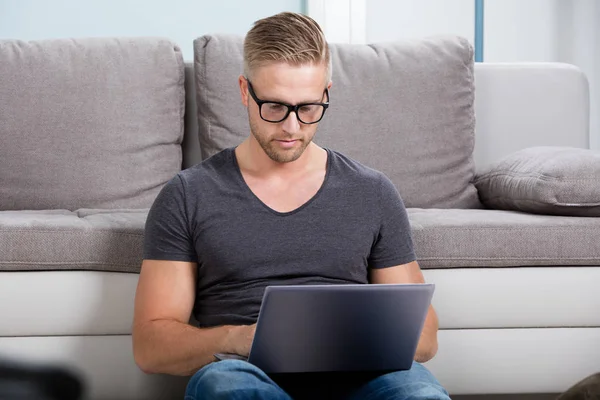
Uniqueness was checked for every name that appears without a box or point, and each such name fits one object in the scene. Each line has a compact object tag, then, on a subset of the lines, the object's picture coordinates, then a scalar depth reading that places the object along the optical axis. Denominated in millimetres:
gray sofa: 3296
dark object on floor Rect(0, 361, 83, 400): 3262
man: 2980
